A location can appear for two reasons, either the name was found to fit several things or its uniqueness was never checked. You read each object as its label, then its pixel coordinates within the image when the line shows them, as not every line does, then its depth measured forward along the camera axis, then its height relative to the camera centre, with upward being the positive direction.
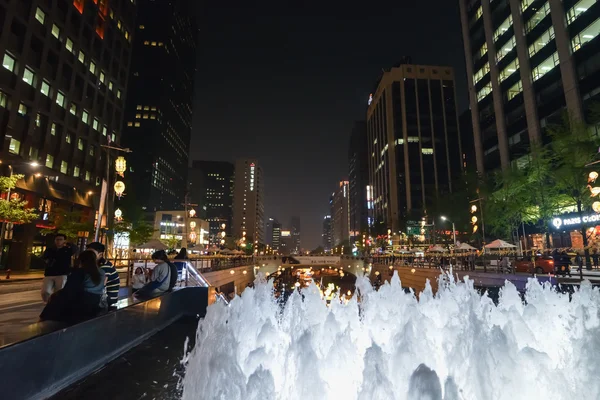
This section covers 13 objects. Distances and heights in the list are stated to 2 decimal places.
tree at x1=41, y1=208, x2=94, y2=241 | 31.08 +2.68
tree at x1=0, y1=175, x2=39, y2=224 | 21.14 +2.77
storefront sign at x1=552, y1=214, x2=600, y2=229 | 29.93 +3.51
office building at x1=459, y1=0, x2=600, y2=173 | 34.56 +22.92
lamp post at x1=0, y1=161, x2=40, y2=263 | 22.23 +1.77
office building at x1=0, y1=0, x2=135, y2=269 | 29.02 +15.37
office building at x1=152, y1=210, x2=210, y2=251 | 87.25 +7.61
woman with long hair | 5.49 -0.71
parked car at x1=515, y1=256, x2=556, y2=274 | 21.05 -0.55
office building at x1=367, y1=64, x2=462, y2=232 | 94.56 +34.87
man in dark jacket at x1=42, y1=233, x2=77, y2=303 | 7.41 -0.31
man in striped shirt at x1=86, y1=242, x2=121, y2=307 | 7.10 -0.59
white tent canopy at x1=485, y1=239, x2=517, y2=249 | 28.57 +1.04
